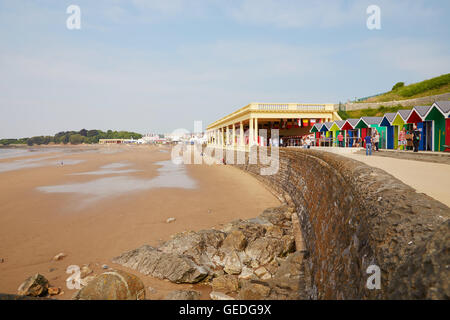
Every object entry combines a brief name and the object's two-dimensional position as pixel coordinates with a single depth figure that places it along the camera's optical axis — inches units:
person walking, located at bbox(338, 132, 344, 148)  1065.0
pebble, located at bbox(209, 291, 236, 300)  233.5
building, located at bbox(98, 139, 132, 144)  6889.8
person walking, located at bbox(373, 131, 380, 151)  791.7
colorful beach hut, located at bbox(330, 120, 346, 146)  1082.7
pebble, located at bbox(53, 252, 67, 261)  312.7
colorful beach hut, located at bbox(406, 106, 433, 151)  644.7
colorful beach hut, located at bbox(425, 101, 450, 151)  581.0
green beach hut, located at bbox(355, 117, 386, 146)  893.3
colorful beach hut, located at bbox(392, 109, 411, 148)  737.7
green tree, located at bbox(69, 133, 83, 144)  7003.0
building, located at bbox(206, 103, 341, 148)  1230.9
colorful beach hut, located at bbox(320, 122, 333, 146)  1165.1
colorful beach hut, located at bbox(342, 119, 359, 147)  1023.0
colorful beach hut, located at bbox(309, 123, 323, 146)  1258.6
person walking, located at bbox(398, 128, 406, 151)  733.3
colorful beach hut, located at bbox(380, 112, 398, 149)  820.0
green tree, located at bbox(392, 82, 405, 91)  2304.9
